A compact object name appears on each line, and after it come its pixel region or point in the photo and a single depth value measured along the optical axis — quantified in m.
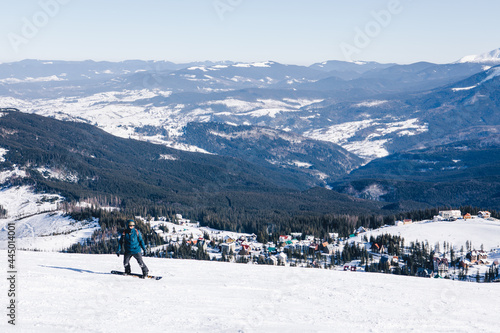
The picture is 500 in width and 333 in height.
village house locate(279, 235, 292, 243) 121.69
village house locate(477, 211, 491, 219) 136.98
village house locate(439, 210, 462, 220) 135.70
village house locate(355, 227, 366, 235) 133.25
